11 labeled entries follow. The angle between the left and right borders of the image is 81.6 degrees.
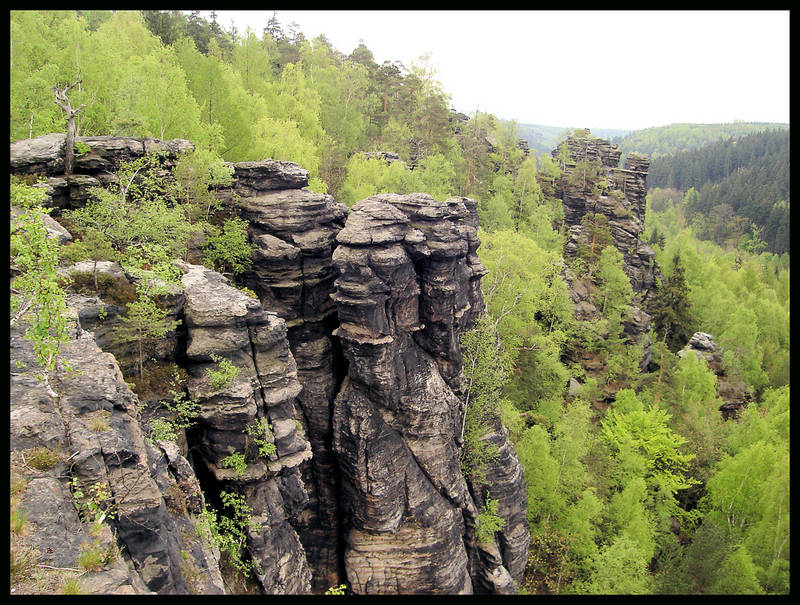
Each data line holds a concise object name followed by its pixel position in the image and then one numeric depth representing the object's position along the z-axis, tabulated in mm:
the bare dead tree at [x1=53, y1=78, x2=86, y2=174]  20312
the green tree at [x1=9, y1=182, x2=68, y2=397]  9039
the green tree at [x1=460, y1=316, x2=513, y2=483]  26422
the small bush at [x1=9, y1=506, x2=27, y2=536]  7602
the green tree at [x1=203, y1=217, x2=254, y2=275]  23406
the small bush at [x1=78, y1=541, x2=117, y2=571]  7730
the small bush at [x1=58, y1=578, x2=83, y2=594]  7051
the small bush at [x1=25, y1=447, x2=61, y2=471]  8945
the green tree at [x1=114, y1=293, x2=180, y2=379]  15156
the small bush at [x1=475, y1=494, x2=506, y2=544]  25031
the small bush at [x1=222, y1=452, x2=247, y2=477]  16797
